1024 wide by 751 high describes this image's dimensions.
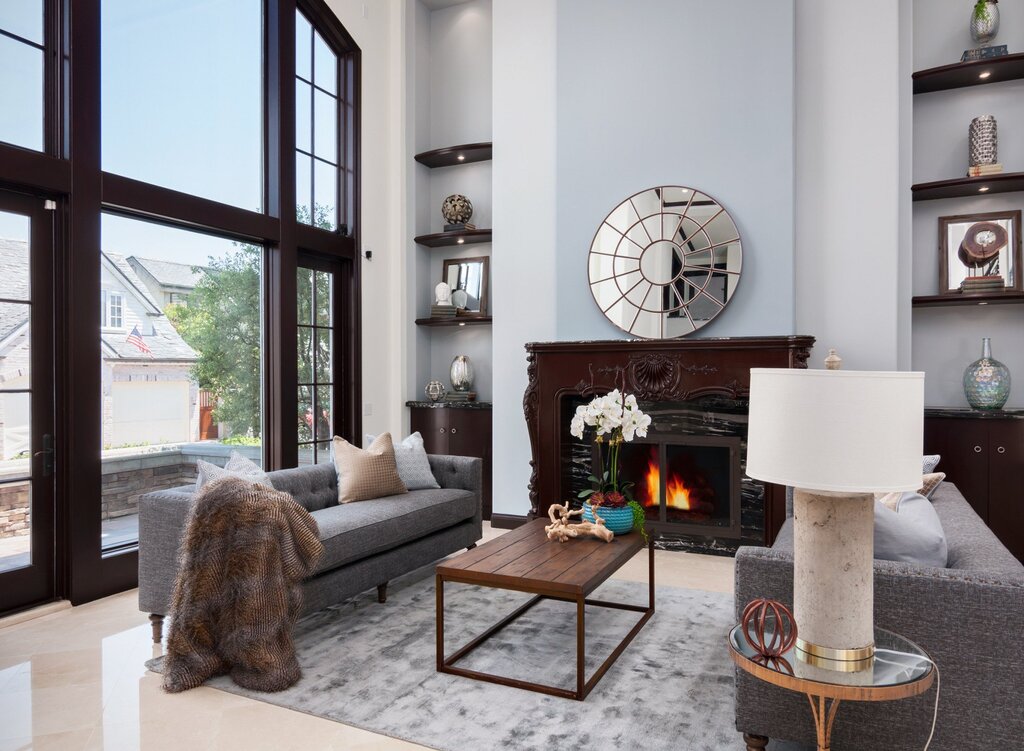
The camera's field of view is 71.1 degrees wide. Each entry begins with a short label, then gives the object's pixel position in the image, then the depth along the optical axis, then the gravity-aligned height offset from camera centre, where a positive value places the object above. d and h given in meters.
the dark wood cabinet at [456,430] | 5.77 -0.51
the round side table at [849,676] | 1.59 -0.71
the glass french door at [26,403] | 3.47 -0.17
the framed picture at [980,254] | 4.46 +0.72
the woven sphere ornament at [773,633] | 1.75 -0.67
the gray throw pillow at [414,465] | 4.35 -0.60
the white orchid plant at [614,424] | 3.42 -0.27
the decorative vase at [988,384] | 4.37 -0.11
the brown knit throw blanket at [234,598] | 2.70 -0.88
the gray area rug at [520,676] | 2.37 -1.20
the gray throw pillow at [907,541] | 2.14 -0.53
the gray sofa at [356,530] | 3.09 -0.81
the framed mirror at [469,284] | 6.09 +0.72
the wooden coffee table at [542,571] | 2.62 -0.80
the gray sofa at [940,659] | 1.83 -0.76
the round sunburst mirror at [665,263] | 4.74 +0.71
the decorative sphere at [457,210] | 6.06 +1.33
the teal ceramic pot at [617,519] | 3.43 -0.73
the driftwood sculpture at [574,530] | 3.29 -0.75
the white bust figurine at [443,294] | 6.08 +0.63
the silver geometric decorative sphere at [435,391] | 6.12 -0.20
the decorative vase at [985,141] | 4.45 +1.40
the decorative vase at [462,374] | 6.06 -0.05
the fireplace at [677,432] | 4.57 -0.45
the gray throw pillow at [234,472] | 3.07 -0.46
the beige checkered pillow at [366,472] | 4.02 -0.59
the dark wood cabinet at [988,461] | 4.25 -0.57
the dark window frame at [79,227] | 3.62 +0.73
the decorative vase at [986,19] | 4.46 +2.16
